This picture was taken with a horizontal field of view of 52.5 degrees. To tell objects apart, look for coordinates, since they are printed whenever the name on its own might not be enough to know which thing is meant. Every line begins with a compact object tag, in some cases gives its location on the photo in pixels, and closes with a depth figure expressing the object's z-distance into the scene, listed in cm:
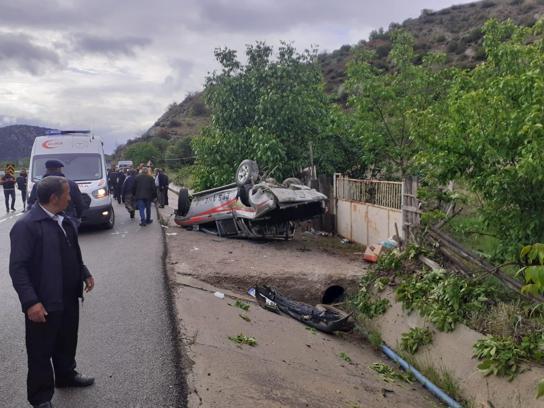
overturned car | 1227
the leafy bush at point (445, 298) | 717
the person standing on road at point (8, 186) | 2030
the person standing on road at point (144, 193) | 1548
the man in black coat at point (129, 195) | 1681
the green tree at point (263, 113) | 1609
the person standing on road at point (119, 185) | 2433
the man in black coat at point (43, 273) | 396
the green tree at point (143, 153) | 5278
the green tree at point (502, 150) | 576
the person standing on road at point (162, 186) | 1981
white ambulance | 1390
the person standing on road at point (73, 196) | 811
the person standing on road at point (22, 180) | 2175
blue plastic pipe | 639
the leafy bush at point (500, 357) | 591
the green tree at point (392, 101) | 1416
